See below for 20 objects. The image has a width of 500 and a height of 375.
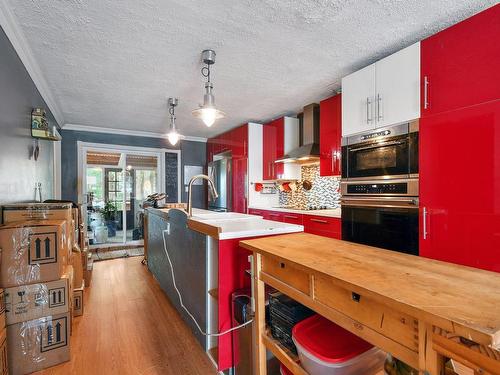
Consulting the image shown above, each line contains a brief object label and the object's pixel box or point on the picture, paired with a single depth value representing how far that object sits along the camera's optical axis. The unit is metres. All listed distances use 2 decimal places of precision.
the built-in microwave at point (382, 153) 1.98
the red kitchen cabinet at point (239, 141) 4.18
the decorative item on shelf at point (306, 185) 3.91
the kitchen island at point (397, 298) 0.54
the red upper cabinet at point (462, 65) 1.57
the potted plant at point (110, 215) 5.23
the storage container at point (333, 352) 0.95
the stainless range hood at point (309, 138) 3.29
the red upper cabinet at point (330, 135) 2.87
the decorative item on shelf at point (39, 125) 2.41
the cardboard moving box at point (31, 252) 1.53
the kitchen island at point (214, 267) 1.61
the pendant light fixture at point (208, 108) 2.10
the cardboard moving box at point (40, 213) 1.69
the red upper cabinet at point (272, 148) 3.92
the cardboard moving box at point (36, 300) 1.57
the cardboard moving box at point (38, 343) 1.61
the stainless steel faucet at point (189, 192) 2.18
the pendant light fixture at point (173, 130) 3.15
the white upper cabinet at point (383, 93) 1.95
